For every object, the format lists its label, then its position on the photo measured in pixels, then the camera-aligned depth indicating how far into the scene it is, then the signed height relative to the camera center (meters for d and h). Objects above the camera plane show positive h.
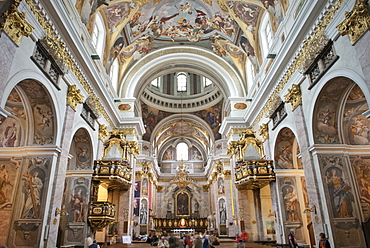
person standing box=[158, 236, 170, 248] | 9.39 -0.49
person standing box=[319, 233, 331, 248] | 7.41 -0.39
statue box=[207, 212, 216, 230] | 27.89 +0.63
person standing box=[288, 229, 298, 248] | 9.73 -0.46
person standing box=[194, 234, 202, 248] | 8.93 -0.44
